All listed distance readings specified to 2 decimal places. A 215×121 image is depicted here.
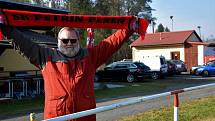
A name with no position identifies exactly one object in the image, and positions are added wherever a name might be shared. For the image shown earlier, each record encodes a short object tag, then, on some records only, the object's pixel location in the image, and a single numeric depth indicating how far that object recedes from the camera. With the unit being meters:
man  4.88
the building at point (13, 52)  24.02
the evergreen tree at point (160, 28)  131.75
